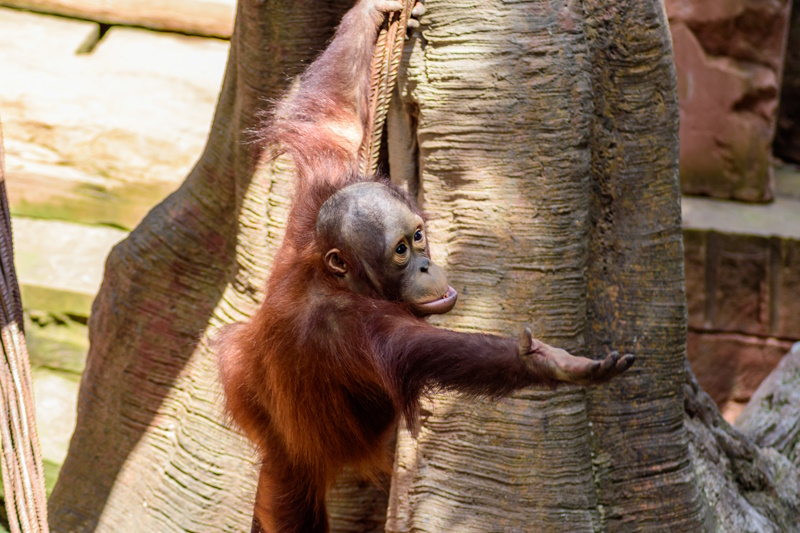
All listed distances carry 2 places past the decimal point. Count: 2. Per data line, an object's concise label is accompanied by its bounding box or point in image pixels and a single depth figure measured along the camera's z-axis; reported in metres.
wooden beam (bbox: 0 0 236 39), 15.23
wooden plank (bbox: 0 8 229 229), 13.28
